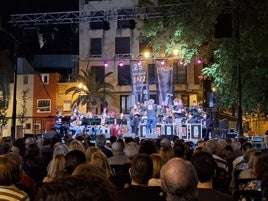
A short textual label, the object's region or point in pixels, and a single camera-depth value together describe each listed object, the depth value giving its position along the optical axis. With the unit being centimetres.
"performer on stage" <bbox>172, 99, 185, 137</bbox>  2258
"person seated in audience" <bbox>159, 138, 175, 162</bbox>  668
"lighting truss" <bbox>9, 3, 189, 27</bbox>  1864
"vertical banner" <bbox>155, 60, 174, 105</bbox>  2869
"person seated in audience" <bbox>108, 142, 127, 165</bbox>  734
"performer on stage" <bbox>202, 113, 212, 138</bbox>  2181
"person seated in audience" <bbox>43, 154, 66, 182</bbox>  521
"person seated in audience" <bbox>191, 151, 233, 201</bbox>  401
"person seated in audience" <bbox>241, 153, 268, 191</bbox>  476
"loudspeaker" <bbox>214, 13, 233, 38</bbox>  1619
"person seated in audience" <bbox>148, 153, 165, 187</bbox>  489
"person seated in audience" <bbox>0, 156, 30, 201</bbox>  364
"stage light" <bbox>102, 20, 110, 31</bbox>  1923
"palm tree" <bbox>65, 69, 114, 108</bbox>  3778
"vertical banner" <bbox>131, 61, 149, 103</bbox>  2933
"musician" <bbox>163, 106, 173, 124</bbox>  2300
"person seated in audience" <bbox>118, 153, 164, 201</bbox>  399
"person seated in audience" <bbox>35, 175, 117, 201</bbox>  146
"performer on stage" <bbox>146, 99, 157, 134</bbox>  2305
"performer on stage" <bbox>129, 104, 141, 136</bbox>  2383
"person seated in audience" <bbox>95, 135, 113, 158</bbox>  871
